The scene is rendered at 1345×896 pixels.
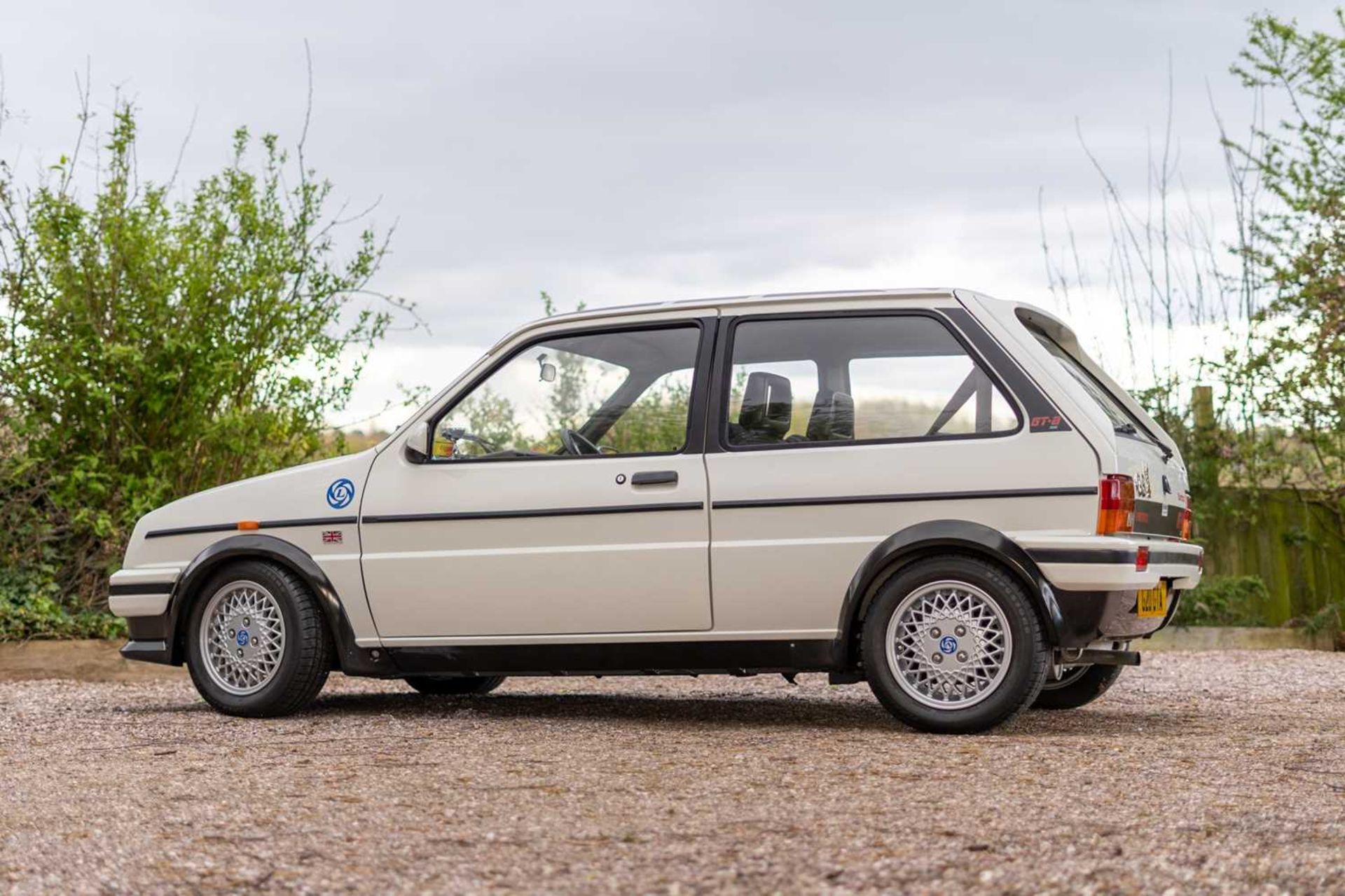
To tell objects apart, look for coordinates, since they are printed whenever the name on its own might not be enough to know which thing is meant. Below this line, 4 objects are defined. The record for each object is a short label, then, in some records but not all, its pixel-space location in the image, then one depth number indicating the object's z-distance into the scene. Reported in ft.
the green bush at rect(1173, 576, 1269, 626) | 37.78
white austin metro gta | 19.06
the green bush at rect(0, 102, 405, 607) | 33.17
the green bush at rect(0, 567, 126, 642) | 32.14
